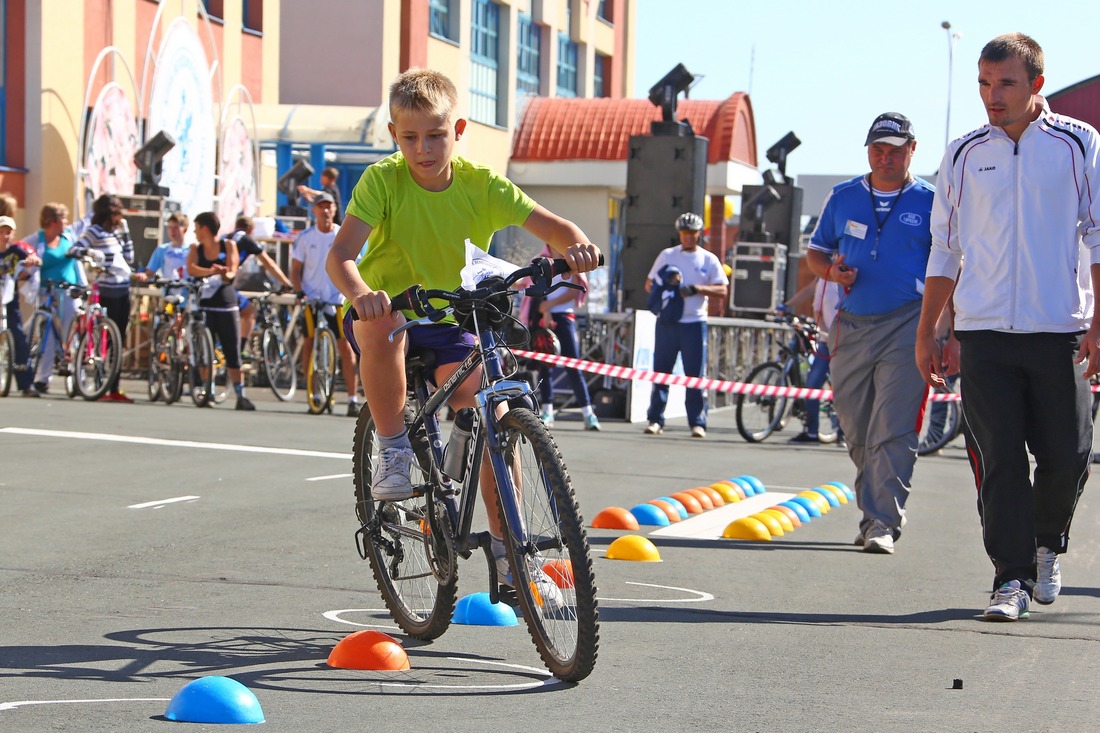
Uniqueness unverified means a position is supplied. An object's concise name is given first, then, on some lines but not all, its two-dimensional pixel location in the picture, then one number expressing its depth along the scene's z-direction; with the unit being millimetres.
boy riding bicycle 10084
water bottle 9821
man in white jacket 11857
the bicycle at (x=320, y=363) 30703
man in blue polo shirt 15935
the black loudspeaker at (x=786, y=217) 57671
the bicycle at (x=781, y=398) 31871
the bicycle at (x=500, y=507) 9026
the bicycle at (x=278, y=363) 33272
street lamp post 130063
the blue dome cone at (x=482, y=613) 11368
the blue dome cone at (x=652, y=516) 17847
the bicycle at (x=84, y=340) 30995
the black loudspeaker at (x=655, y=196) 36453
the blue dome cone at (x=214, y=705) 8194
